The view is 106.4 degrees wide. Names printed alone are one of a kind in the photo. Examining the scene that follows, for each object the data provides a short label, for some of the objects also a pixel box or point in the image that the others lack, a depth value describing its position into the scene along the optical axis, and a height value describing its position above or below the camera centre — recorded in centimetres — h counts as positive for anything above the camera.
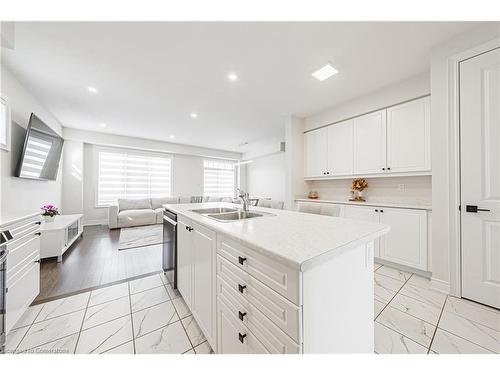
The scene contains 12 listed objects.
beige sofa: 489 -66
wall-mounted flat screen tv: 259 +58
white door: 170 +11
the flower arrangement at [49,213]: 313 -41
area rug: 357 -105
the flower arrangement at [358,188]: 325 +0
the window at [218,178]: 750 +43
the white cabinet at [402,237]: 228 -62
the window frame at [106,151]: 537 +112
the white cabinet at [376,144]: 250 +71
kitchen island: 72 -45
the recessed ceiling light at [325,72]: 234 +150
